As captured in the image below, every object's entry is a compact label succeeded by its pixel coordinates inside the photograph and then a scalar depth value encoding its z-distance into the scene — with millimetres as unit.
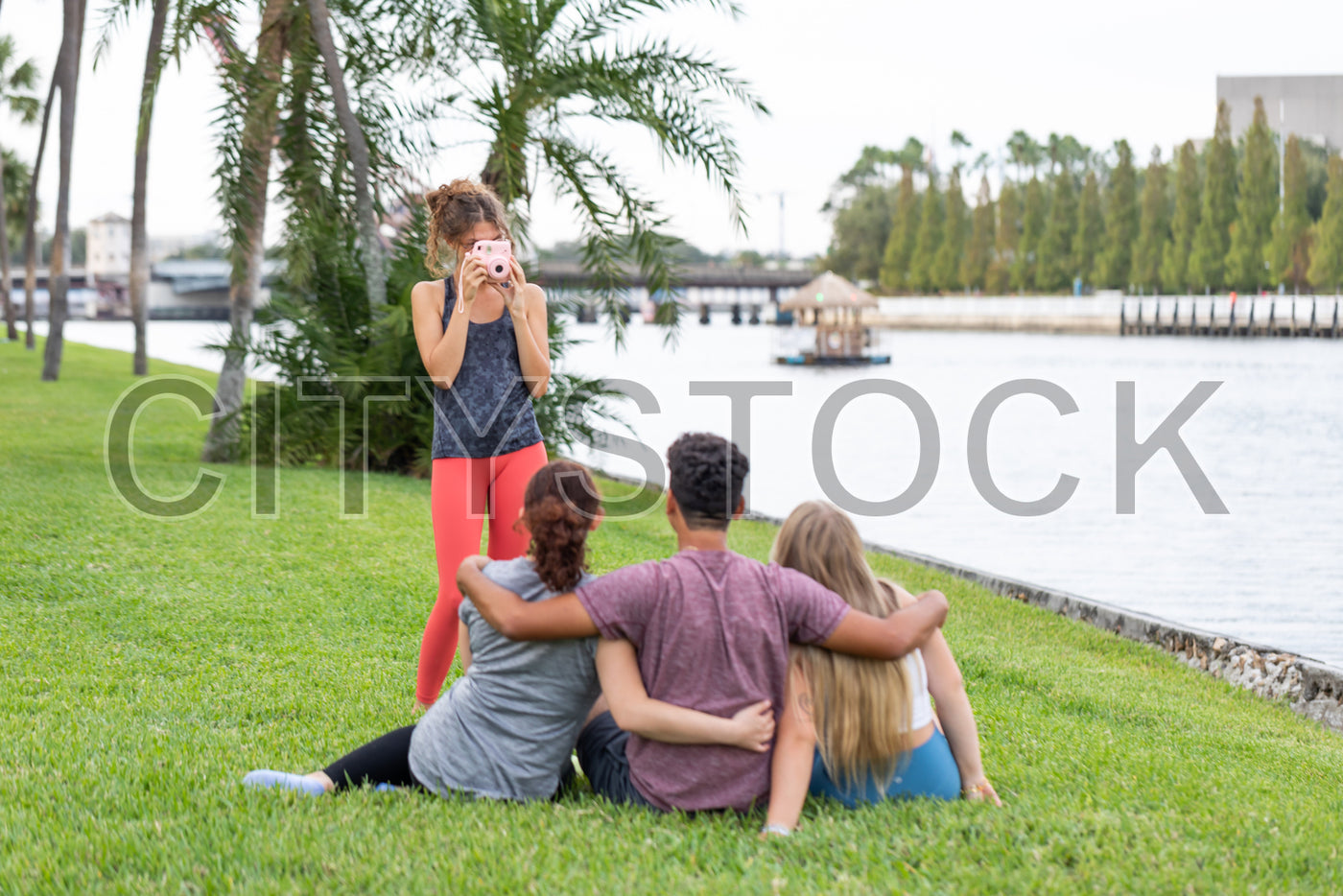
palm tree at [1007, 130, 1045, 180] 125250
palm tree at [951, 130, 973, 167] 127750
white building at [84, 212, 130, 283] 170238
